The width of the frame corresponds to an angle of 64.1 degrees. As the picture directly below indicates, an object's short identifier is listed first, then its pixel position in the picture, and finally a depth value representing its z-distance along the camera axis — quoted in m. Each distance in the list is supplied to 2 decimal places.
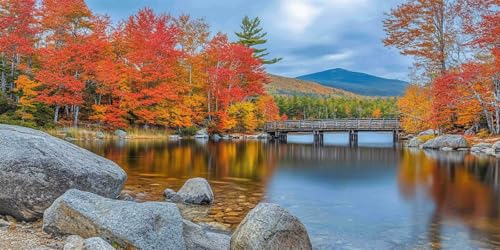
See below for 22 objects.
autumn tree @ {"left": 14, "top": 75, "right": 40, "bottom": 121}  26.20
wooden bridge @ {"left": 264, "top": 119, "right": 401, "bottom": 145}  37.53
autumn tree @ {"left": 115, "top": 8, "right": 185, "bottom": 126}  33.06
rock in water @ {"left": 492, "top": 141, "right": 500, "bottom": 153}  22.55
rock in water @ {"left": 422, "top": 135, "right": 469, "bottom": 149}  25.52
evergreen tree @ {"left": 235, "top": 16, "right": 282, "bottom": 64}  50.78
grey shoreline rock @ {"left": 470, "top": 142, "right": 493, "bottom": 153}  23.75
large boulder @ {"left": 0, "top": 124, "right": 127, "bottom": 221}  6.23
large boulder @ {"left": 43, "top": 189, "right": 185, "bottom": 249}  4.66
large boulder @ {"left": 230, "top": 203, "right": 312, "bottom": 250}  4.96
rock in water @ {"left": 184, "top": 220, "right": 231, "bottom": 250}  5.28
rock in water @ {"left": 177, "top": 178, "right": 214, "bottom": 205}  9.02
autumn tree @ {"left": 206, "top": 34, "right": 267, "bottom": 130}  38.34
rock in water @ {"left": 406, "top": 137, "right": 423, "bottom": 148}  29.73
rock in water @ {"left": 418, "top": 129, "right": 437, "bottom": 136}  32.02
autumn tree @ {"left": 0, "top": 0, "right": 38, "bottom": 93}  27.83
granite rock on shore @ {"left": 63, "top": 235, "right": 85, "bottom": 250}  4.31
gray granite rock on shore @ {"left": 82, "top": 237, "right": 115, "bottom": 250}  3.98
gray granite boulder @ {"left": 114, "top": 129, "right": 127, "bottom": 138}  32.05
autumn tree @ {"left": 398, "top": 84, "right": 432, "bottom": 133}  30.39
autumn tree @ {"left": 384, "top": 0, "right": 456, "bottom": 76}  27.17
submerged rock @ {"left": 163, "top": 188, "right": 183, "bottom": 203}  9.23
